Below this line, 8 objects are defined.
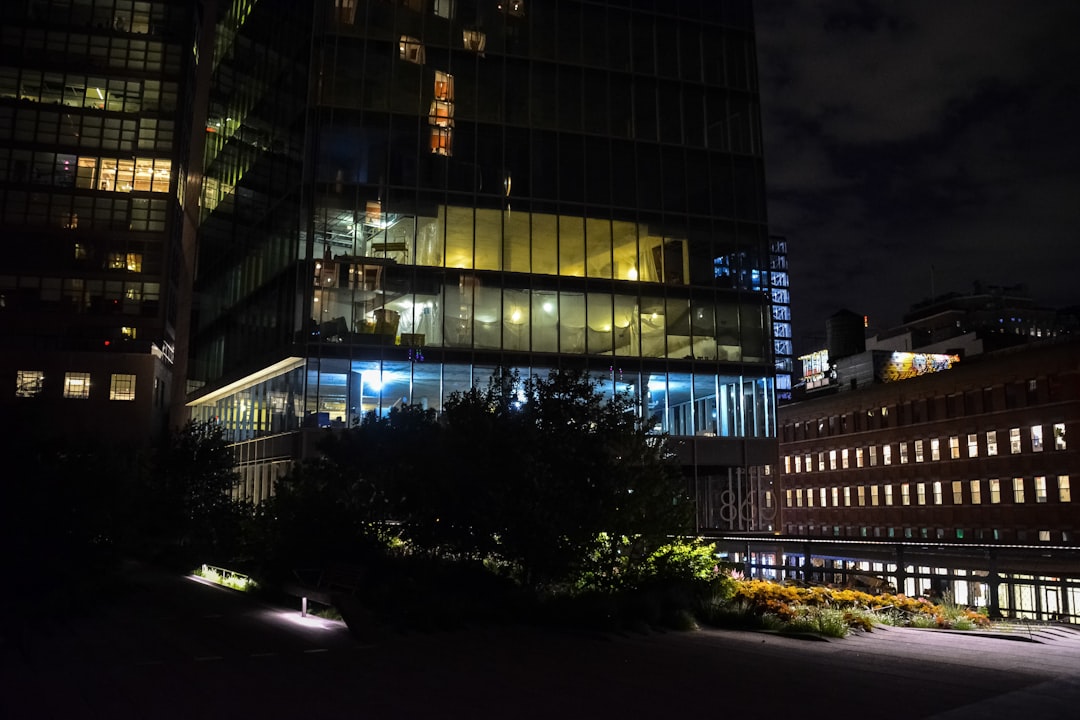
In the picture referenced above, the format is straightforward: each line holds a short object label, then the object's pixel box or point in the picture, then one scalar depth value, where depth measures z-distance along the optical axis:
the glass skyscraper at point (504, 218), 38.56
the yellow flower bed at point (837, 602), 16.81
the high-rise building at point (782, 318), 144.00
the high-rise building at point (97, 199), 82.12
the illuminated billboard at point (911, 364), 97.81
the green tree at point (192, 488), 33.41
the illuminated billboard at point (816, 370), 125.69
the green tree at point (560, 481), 17.92
